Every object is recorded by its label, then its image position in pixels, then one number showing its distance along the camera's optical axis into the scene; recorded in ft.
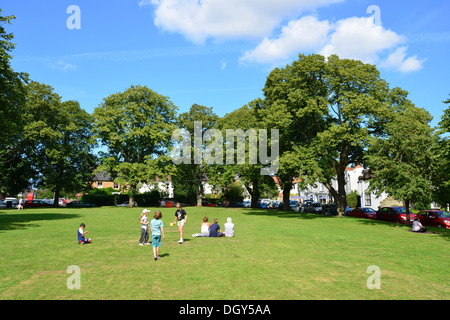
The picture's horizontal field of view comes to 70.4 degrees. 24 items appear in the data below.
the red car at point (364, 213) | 114.93
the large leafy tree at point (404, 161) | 75.10
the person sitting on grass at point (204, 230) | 56.70
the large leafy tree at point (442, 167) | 58.34
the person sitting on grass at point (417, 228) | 68.95
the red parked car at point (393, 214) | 95.95
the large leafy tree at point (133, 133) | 163.32
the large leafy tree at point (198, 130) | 198.49
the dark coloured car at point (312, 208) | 164.37
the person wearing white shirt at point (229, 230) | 56.13
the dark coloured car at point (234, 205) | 209.77
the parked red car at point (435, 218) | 80.68
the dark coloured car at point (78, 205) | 188.55
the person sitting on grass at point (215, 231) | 56.29
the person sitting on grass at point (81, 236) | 46.81
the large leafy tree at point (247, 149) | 116.16
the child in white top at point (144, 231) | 47.47
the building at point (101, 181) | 332.19
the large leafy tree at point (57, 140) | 147.84
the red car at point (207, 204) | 215.51
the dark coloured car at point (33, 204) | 167.94
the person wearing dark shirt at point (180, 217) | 49.26
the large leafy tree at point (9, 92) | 77.25
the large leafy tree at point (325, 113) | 97.71
